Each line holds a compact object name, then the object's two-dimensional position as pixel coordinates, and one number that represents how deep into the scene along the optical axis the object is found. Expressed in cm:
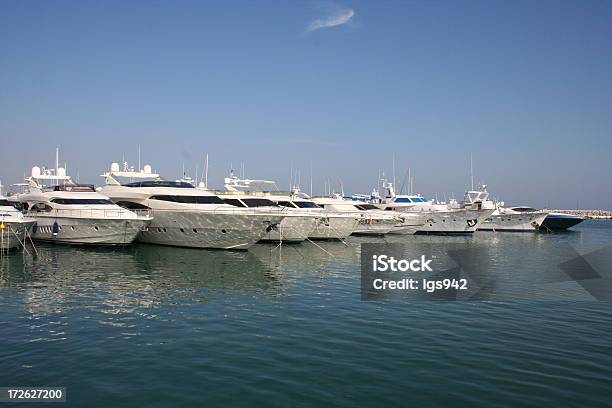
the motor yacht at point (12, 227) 2573
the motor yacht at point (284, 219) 3516
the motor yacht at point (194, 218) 2934
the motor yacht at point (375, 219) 4697
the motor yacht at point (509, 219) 6381
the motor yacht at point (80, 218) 2930
